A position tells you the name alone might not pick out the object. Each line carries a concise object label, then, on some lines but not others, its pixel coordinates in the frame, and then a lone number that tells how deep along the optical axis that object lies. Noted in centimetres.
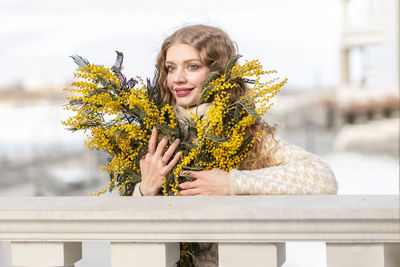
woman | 154
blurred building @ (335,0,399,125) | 1591
